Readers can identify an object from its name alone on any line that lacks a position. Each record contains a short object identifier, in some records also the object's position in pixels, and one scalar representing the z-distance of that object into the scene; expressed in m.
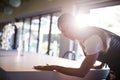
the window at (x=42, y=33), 6.43
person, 1.16
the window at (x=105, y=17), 4.14
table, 1.19
